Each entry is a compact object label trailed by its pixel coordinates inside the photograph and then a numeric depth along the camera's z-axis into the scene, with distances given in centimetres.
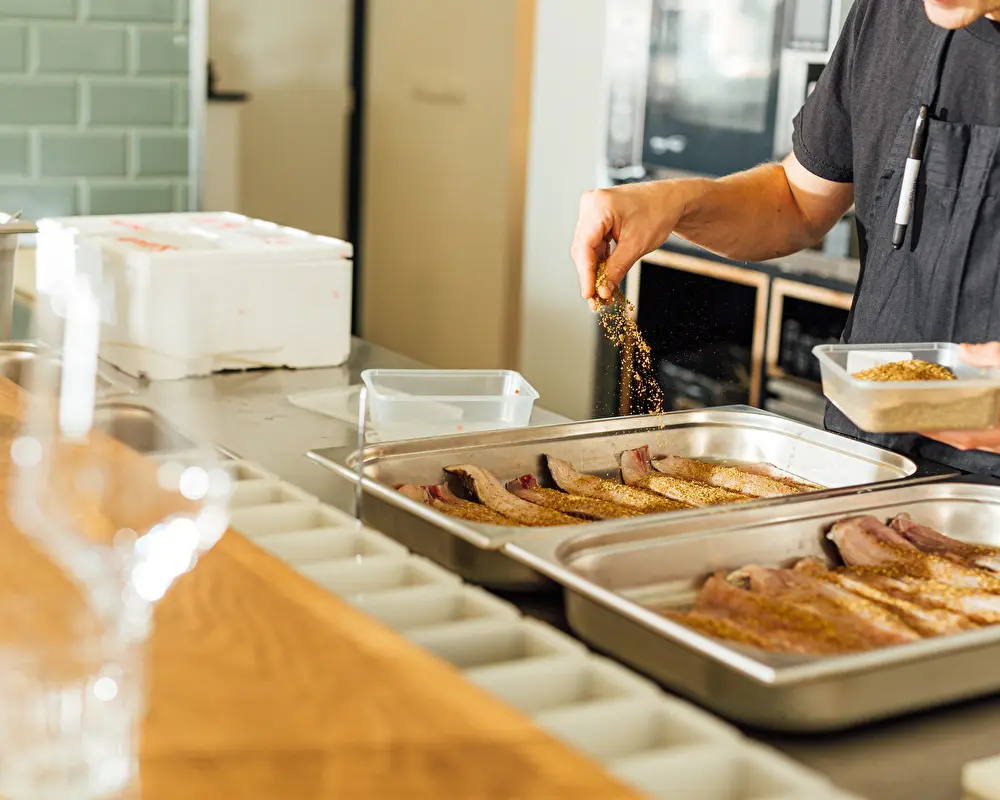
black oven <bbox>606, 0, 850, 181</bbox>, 331
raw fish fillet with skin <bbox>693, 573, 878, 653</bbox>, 101
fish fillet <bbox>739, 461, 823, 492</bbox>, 152
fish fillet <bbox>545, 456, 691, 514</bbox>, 142
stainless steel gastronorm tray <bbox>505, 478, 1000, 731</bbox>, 90
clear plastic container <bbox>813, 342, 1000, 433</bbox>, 122
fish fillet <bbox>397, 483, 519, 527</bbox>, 131
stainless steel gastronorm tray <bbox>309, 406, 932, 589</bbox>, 116
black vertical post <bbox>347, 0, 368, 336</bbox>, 553
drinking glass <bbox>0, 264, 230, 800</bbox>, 73
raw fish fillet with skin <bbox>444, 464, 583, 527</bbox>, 133
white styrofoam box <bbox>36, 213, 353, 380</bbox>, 195
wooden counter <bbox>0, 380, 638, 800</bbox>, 74
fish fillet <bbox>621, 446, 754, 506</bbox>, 144
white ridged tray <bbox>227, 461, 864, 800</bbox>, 78
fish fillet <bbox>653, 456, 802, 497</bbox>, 148
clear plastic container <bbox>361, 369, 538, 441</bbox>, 166
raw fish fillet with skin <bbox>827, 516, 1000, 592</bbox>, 120
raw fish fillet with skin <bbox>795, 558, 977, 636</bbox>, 106
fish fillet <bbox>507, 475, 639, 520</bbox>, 135
